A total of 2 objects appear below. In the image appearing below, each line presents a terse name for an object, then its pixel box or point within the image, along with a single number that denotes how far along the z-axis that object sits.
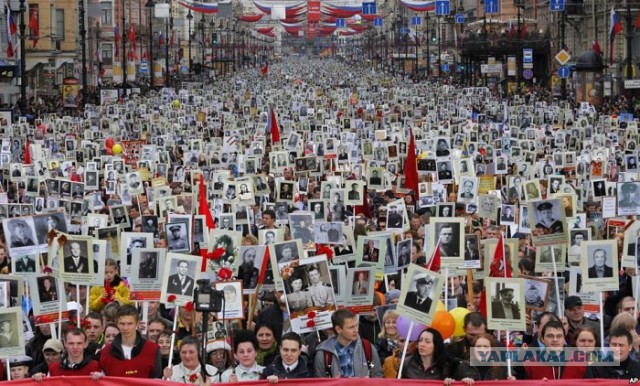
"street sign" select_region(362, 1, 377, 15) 95.88
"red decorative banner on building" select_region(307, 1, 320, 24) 107.97
